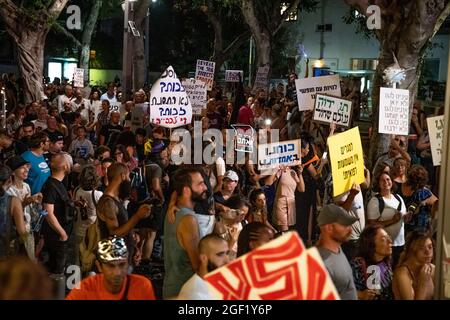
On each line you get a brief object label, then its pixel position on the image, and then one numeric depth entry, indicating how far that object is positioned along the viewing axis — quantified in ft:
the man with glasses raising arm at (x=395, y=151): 36.47
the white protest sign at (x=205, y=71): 67.51
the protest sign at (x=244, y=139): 37.08
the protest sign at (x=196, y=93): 51.08
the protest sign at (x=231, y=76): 89.01
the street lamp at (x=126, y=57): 62.69
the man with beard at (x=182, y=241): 19.10
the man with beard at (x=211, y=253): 17.10
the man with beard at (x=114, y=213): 22.45
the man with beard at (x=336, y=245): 17.48
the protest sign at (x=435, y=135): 28.86
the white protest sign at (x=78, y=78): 71.51
